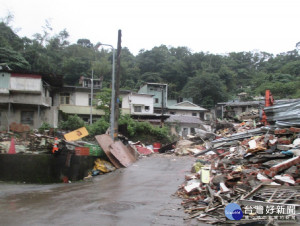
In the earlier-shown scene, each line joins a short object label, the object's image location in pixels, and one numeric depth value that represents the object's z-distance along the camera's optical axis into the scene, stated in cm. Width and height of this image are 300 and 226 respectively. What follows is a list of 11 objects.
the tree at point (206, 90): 4638
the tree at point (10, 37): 4260
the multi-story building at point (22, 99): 2362
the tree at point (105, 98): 2795
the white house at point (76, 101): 3400
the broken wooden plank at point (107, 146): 1305
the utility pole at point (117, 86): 1480
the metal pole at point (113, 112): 1449
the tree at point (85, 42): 6531
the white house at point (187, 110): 4281
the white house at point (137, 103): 3628
